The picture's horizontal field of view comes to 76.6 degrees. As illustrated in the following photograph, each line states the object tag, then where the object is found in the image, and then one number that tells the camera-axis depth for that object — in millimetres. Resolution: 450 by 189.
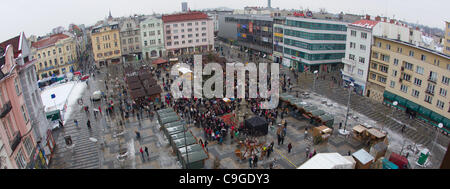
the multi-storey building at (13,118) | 23375
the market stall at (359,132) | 32875
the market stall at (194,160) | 26203
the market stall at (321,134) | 32634
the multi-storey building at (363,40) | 44031
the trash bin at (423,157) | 28278
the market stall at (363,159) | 25869
